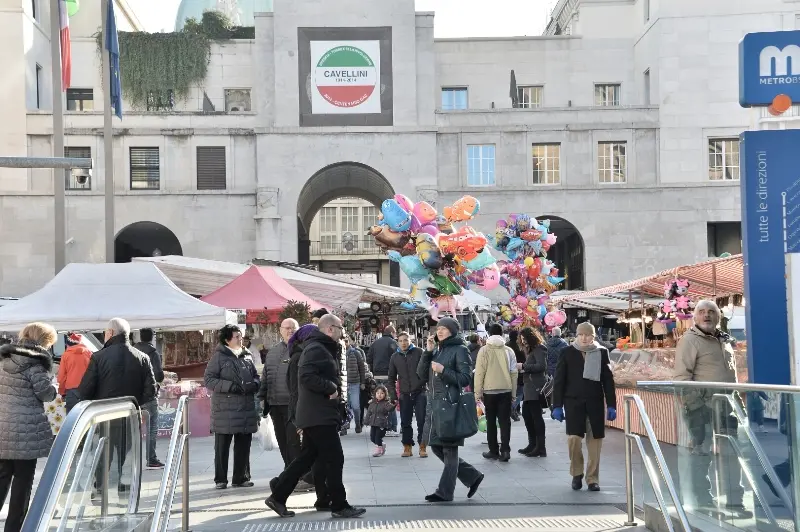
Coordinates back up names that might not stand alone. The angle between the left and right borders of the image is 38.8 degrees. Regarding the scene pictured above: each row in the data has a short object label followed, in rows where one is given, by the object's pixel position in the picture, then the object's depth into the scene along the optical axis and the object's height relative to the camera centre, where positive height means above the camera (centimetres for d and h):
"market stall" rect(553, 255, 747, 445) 1841 -76
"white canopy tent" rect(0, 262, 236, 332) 1775 -33
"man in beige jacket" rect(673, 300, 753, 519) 775 -134
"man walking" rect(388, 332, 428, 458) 1647 -152
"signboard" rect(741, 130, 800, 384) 1024 +32
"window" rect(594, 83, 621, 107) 4653 +743
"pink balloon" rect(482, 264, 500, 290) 1961 +0
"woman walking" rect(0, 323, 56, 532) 932 -113
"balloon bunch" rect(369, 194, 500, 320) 1838 +43
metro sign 1028 +184
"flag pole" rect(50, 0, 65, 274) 2466 +301
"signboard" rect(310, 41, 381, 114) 4228 +733
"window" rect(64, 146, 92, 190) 4175 +473
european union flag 2742 +556
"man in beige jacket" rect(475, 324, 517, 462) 1545 -152
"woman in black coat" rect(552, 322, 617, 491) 1218 -130
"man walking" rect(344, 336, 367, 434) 1919 -159
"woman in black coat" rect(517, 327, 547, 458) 1591 -159
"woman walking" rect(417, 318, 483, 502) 1140 -109
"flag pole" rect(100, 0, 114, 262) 2517 +286
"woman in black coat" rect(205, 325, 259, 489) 1288 -139
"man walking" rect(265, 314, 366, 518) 1060 -135
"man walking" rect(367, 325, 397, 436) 2089 -142
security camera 2224 +211
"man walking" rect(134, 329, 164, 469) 1470 -115
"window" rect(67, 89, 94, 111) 4562 +735
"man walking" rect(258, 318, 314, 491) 1272 -122
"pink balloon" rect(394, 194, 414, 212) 1917 +127
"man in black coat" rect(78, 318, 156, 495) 1245 -97
